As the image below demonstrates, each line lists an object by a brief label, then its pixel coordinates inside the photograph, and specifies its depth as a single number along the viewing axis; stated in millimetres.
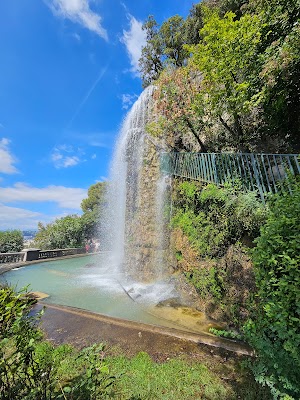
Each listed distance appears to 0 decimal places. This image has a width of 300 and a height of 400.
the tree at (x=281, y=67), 5821
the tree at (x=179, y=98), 8023
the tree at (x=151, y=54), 17953
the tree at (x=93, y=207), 28766
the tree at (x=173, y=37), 16578
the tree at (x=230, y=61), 6258
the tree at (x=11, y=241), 18594
